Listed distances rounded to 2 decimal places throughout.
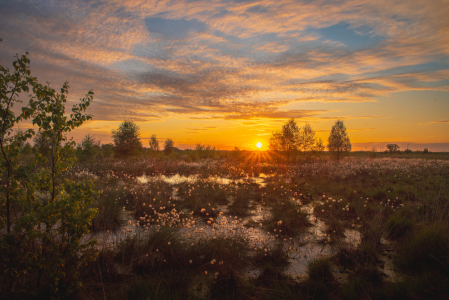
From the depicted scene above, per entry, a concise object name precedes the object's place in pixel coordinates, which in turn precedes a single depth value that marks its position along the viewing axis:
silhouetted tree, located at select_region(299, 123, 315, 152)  31.49
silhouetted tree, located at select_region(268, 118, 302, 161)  29.64
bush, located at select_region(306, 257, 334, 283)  4.30
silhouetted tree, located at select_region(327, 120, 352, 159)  30.05
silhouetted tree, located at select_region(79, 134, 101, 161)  26.87
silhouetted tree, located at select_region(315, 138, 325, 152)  33.04
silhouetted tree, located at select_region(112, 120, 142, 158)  28.38
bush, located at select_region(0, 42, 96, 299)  2.90
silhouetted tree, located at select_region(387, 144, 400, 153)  69.06
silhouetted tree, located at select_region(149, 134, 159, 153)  63.39
